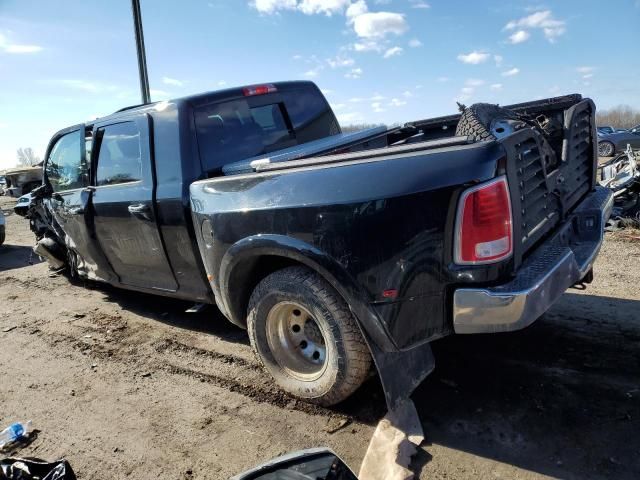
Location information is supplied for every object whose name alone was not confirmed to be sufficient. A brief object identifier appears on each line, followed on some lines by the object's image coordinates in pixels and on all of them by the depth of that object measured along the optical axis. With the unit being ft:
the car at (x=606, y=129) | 91.10
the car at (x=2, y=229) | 33.69
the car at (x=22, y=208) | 32.26
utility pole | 34.12
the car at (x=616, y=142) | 67.97
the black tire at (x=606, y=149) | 67.41
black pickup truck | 7.66
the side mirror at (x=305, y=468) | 6.27
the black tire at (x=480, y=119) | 8.13
